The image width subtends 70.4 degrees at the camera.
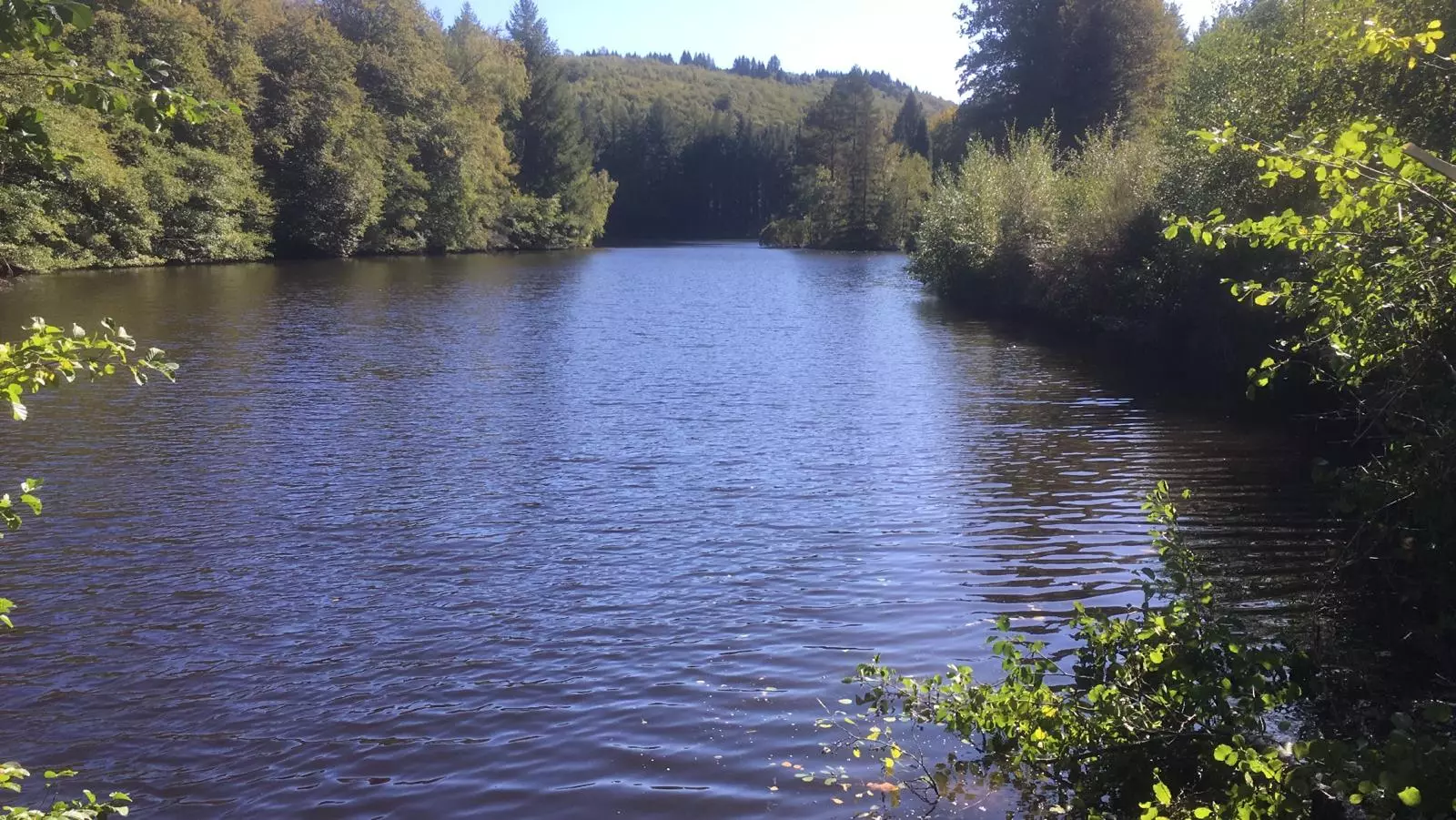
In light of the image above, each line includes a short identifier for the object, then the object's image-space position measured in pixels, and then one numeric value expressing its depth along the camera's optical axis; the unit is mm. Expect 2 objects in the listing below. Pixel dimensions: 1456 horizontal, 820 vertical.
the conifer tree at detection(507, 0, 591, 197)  90312
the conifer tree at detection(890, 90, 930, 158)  113250
